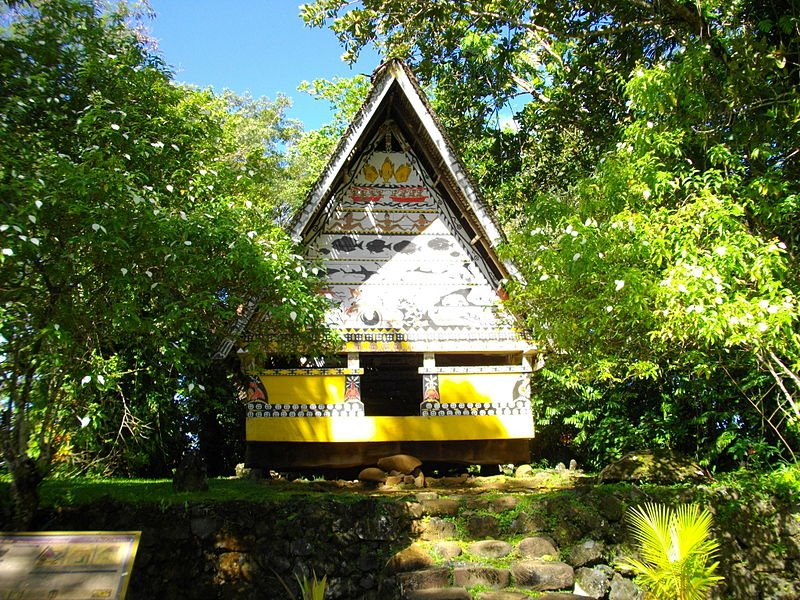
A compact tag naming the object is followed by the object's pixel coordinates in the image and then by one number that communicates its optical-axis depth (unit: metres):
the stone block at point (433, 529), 7.21
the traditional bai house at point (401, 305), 10.32
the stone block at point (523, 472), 10.95
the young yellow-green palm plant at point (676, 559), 5.48
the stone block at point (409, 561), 6.71
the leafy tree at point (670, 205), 6.93
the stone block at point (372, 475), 10.02
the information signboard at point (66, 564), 4.99
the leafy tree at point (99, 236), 6.46
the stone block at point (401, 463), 10.12
